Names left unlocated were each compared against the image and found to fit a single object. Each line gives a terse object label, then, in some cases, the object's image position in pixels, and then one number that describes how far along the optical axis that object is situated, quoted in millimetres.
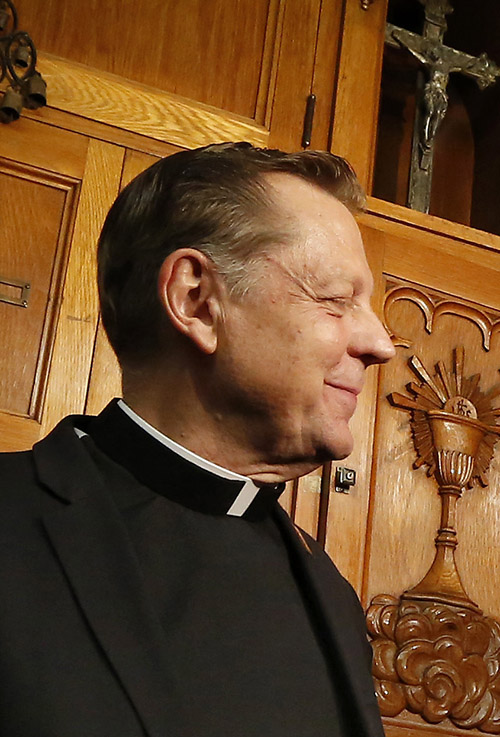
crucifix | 2449
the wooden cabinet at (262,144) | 1868
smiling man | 942
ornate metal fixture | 1894
